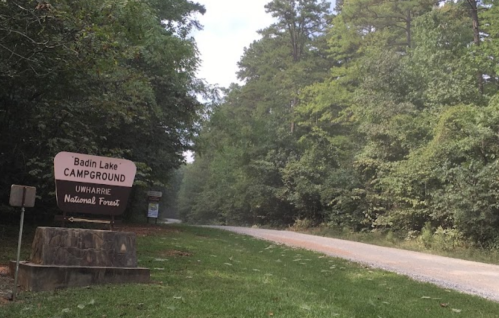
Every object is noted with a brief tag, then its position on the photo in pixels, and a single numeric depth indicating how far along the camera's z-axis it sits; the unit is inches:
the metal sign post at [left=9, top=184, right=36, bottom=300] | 239.5
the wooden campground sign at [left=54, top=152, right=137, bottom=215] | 290.9
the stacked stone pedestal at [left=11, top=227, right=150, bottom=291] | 263.4
